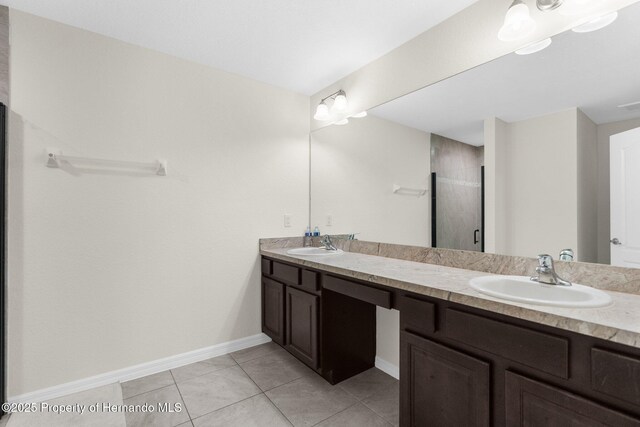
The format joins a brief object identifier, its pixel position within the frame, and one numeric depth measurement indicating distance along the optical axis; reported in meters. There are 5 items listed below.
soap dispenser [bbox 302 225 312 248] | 2.95
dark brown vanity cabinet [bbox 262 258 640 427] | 0.87
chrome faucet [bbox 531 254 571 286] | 1.32
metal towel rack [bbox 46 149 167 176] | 1.88
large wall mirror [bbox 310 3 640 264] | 1.32
